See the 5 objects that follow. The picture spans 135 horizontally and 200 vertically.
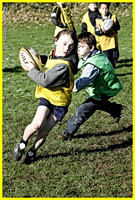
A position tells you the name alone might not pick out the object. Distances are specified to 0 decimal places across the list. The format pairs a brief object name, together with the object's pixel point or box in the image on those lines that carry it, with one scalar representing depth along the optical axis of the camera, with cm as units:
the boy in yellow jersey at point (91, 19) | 1280
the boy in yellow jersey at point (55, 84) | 624
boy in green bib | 712
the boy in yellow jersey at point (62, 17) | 1381
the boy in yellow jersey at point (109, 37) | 1239
